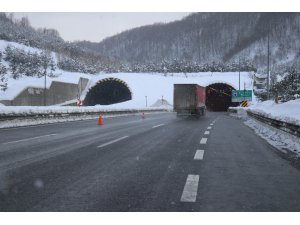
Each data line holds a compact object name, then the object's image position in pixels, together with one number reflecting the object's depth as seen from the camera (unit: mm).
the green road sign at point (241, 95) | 56453
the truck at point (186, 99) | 32469
